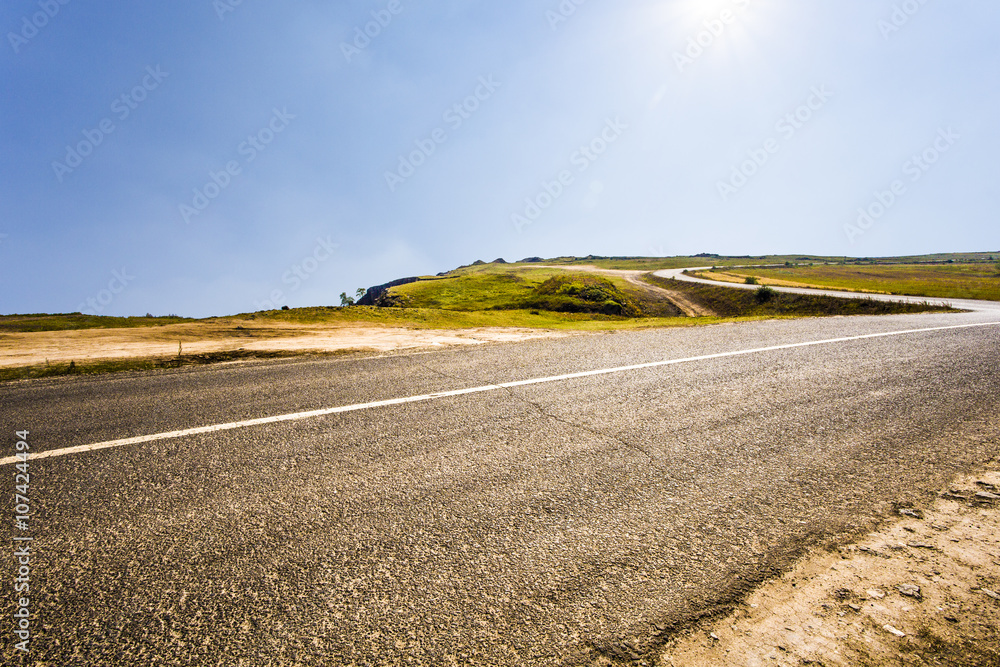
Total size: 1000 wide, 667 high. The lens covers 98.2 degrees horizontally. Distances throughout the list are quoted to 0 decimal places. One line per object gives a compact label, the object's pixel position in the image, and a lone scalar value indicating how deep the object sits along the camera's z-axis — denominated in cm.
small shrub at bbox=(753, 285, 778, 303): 3950
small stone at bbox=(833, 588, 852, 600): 219
